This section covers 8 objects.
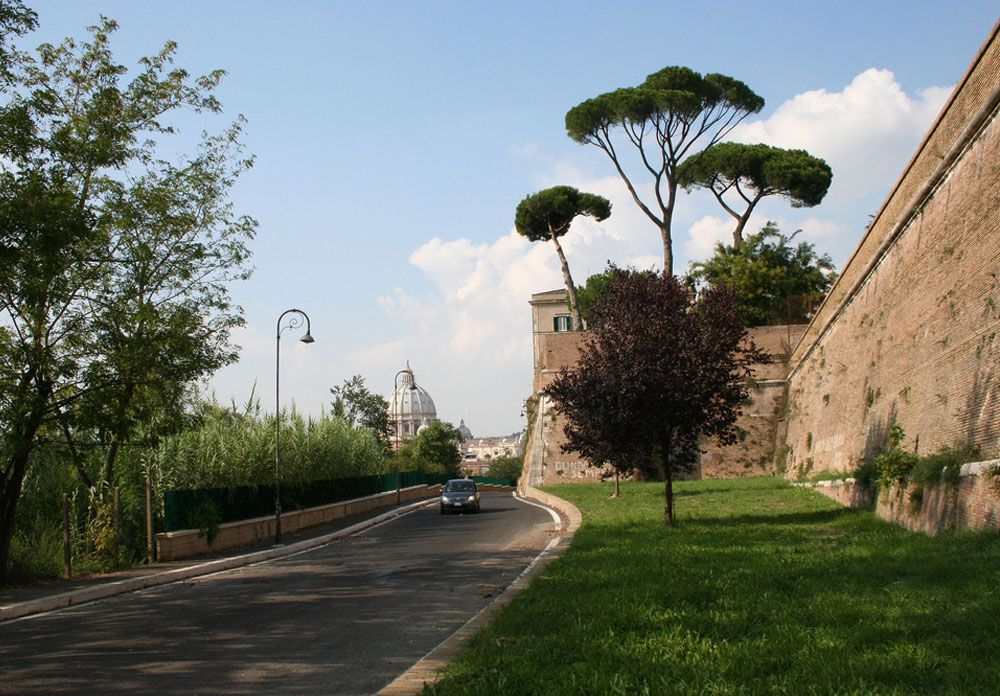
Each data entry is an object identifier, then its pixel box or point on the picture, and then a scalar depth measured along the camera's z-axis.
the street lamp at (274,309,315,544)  21.75
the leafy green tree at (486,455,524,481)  97.56
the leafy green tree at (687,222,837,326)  49.03
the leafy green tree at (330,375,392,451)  76.56
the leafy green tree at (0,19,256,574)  12.85
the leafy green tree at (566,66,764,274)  45.09
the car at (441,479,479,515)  33.66
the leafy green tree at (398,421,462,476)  99.08
